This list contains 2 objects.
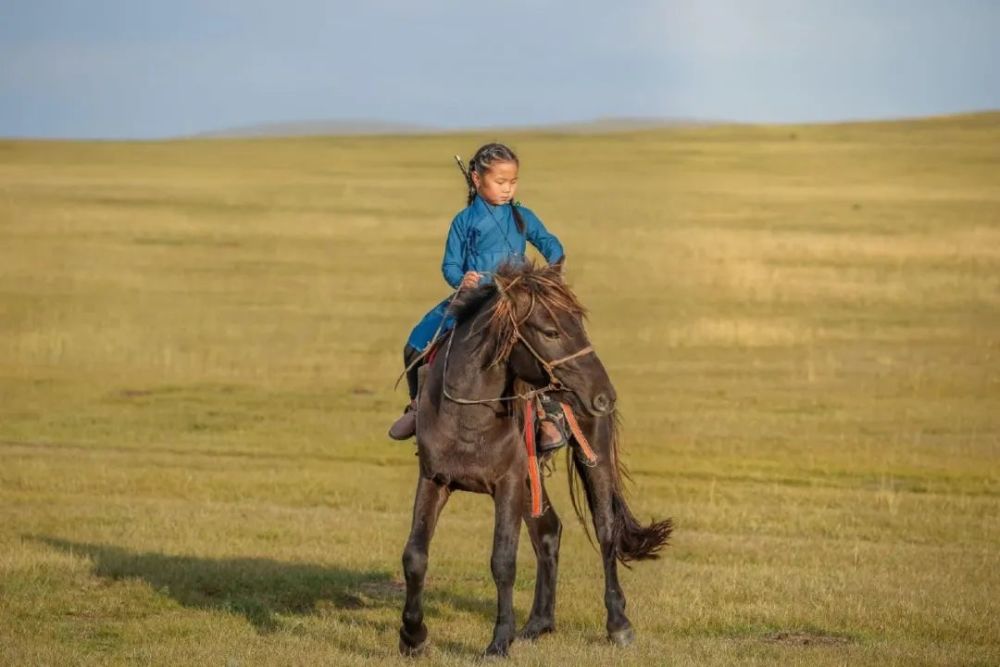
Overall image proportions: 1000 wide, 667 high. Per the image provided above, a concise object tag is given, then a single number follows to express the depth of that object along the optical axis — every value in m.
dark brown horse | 17.75
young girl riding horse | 19.36
